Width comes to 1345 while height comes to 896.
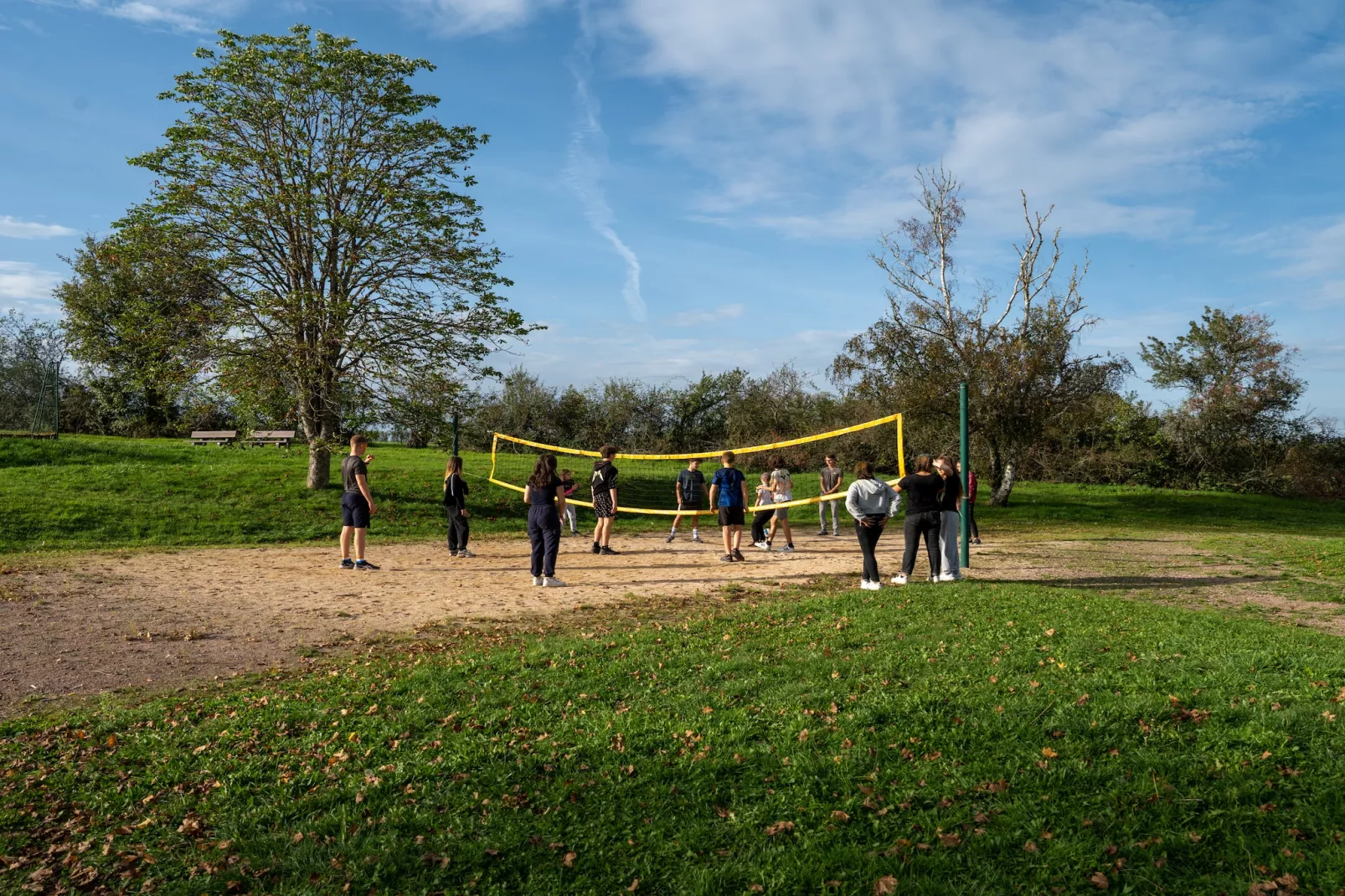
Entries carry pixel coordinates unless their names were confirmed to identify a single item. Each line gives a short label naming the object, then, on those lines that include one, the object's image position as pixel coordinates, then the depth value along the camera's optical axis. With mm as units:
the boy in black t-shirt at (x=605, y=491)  14578
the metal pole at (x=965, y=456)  11773
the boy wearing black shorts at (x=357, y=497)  12570
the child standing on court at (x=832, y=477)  15977
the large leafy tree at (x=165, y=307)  18906
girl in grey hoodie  10602
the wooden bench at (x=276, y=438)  29833
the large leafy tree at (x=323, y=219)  19094
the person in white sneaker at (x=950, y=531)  11008
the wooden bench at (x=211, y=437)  32416
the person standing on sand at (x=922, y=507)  10617
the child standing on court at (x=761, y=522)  15164
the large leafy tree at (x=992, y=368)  24641
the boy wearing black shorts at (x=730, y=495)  13712
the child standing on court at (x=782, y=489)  15039
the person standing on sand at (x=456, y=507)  14273
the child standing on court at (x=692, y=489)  16922
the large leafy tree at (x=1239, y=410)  34656
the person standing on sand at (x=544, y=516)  11375
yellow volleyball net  24438
